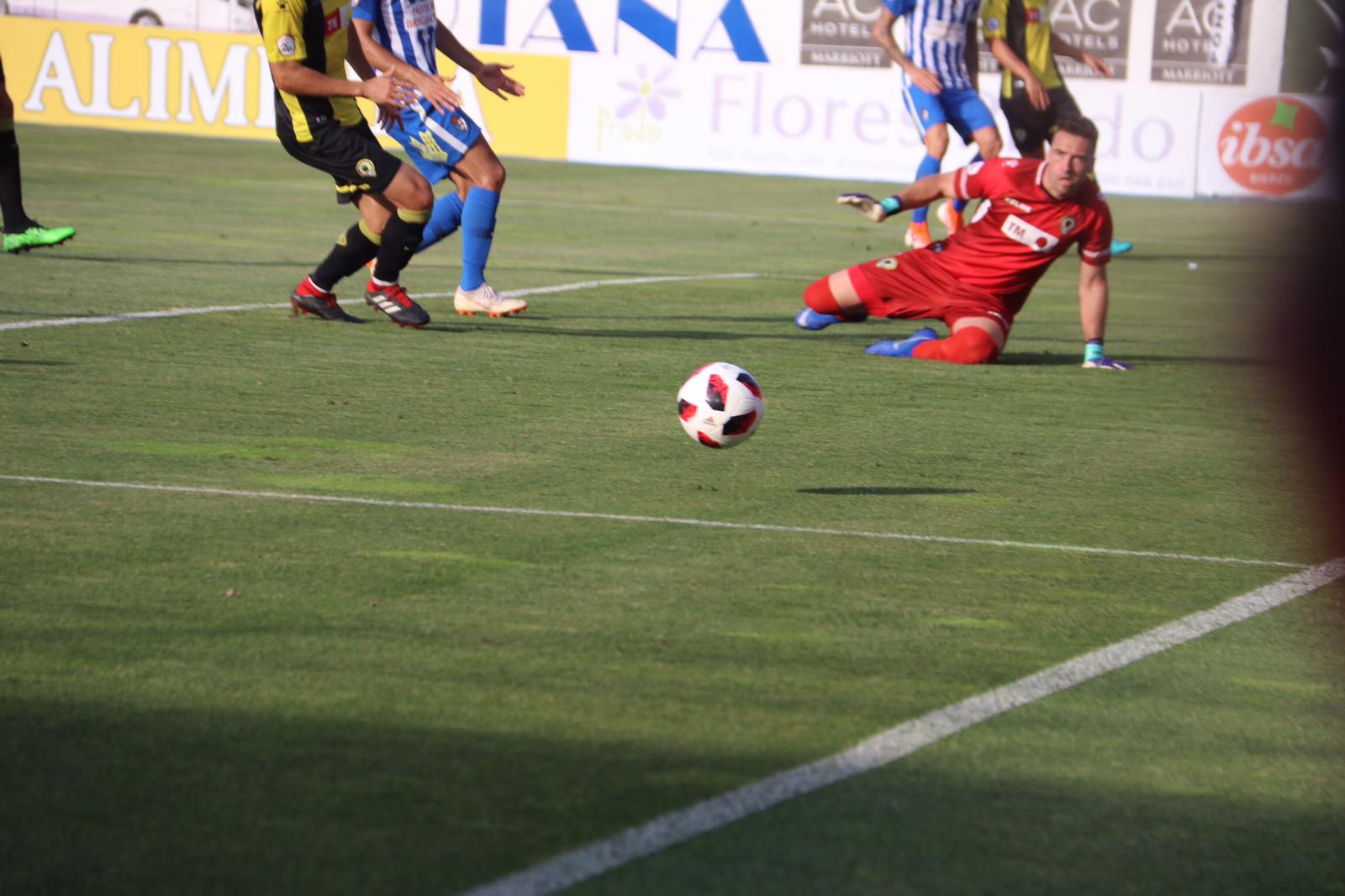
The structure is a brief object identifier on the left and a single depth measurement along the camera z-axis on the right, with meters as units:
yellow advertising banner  57.47
